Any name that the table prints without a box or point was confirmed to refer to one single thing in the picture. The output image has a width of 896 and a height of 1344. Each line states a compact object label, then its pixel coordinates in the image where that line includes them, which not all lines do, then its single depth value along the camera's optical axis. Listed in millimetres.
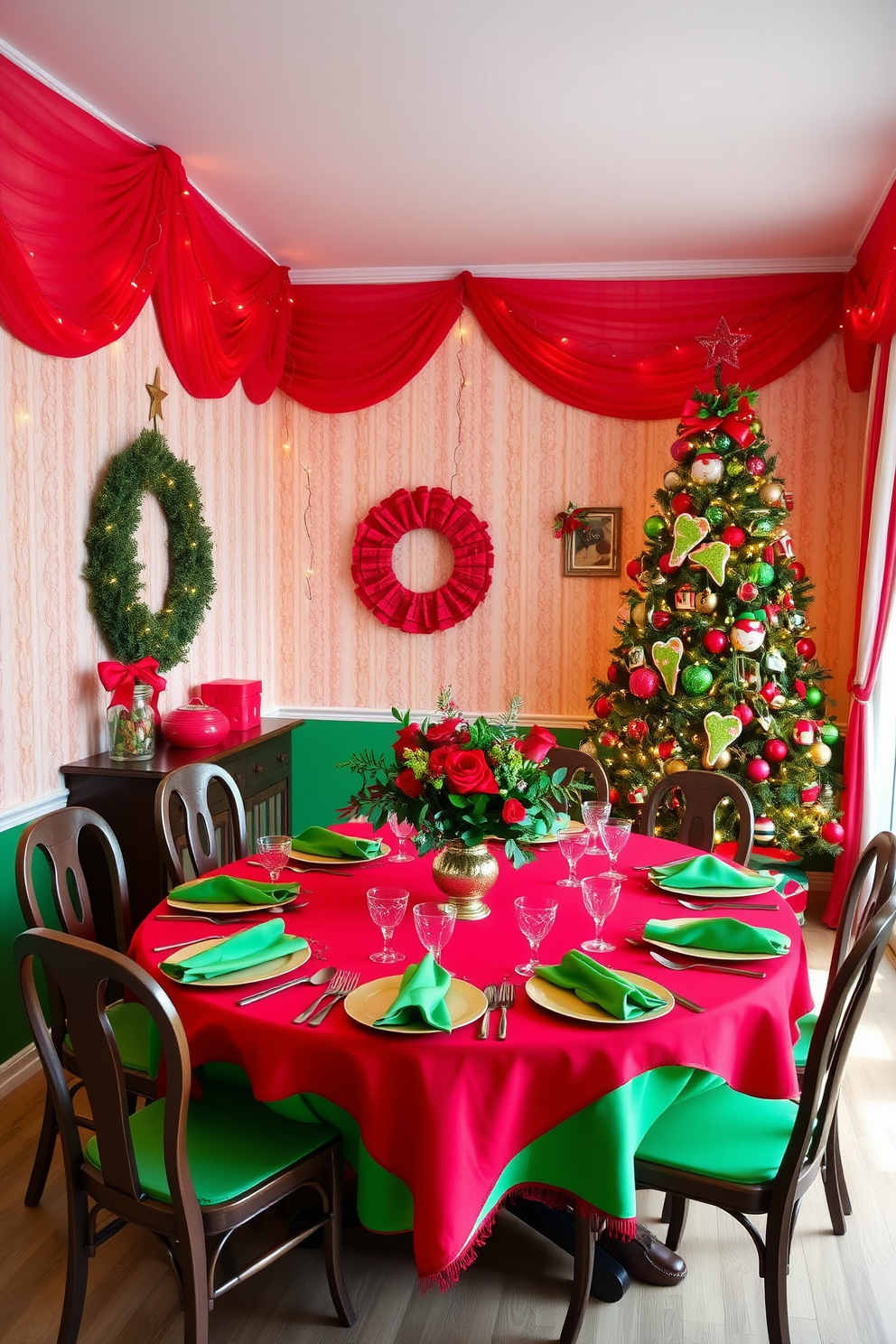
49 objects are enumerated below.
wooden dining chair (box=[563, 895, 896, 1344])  1832
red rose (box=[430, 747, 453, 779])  2225
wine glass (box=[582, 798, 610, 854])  2668
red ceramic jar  3811
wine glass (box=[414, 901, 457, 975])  1908
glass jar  3559
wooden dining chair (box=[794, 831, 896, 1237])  2154
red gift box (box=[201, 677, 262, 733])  4273
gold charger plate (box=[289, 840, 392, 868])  2713
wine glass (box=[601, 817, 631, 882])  2564
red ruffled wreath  5148
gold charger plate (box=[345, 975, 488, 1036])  1768
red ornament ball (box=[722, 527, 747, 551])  4293
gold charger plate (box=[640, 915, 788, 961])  2074
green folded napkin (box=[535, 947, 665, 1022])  1794
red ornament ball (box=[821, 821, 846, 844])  4285
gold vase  2328
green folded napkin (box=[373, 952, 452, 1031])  1744
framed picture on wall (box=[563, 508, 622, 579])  5078
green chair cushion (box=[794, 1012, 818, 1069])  2307
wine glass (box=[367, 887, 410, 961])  1985
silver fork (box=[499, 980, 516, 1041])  1862
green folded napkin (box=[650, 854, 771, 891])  2518
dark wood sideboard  3354
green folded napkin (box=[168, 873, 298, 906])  2334
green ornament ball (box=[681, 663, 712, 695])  4289
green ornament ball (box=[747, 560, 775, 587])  4266
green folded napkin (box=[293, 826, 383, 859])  2752
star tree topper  4559
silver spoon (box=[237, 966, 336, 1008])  1912
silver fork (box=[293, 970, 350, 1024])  1817
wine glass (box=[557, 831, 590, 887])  2436
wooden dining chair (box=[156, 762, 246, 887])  2820
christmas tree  4270
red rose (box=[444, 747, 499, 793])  2166
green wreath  3580
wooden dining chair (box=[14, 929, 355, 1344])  1663
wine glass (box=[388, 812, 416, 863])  2794
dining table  1703
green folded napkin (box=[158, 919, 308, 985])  1954
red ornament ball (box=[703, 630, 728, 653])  4277
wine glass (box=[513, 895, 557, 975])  1938
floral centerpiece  2199
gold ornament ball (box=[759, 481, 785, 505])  4352
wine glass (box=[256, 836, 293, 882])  2422
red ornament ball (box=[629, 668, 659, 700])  4379
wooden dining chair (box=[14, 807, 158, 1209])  2221
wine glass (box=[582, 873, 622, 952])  2035
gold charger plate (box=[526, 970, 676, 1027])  1777
